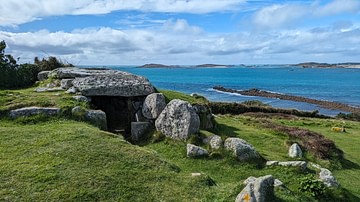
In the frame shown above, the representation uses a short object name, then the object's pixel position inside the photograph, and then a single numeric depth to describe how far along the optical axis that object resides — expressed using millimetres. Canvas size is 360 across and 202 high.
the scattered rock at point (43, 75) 27188
